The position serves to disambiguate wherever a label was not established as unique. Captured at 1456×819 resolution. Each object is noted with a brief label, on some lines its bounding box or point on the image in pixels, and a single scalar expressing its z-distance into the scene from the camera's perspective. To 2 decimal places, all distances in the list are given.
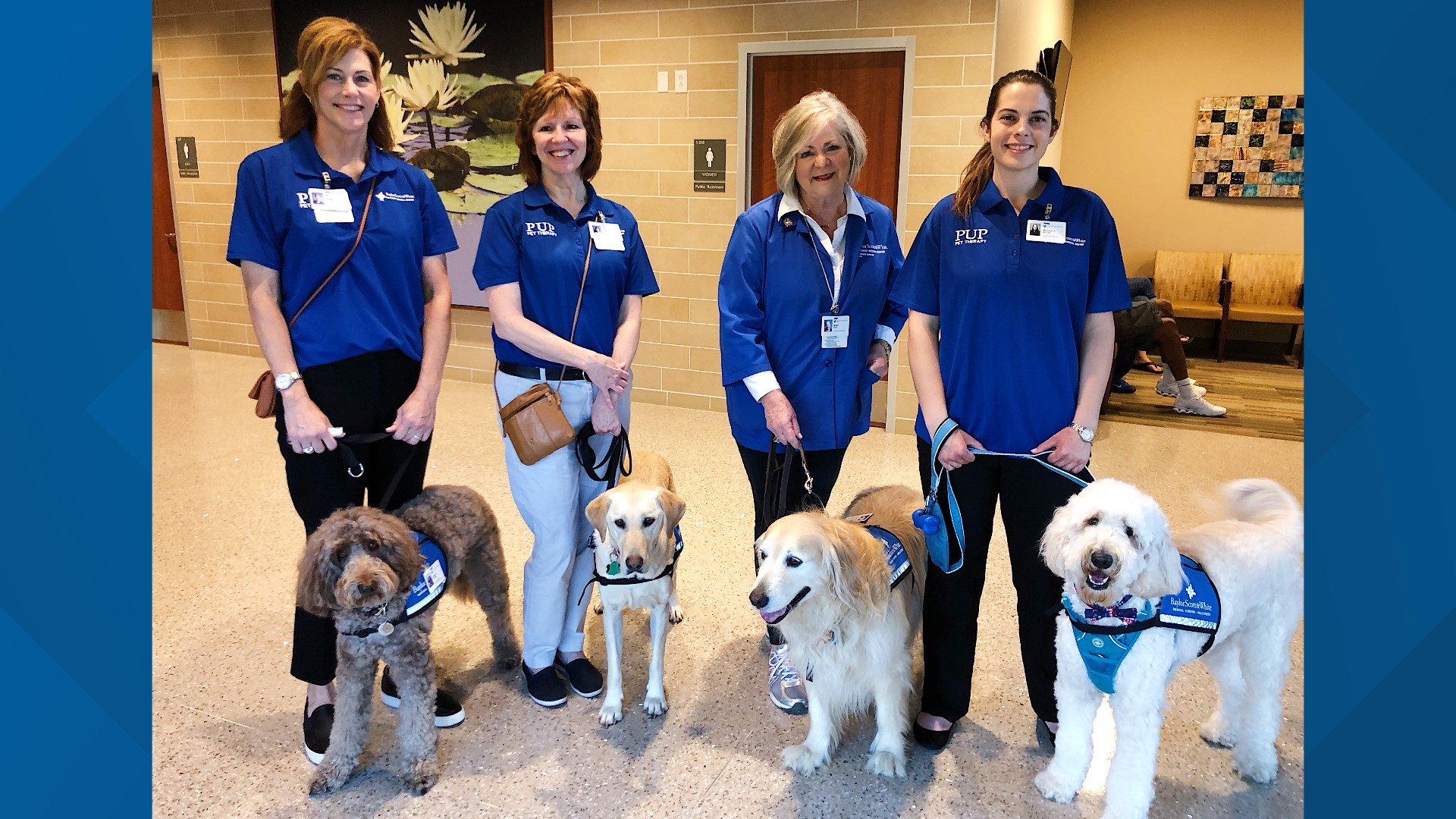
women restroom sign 5.34
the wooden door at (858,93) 4.93
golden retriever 1.84
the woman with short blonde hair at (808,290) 2.14
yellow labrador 2.10
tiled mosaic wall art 7.57
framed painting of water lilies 5.68
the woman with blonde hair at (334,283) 1.89
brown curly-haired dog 1.84
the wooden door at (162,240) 7.32
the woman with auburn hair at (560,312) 2.14
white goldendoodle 1.63
